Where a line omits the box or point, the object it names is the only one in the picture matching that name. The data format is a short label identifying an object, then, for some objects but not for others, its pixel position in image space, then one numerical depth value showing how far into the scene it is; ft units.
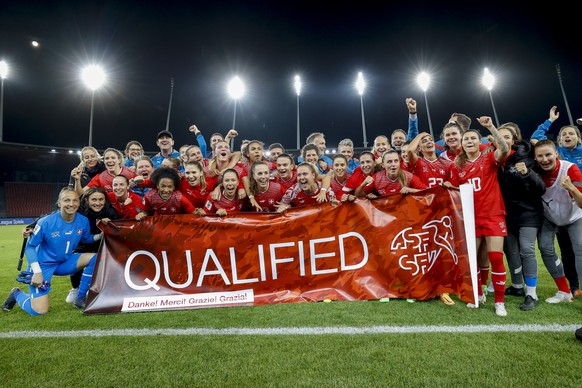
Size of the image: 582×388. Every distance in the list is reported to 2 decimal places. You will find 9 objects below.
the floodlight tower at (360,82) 103.86
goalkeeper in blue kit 13.07
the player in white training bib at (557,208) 11.82
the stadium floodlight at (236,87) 107.65
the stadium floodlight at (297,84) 114.01
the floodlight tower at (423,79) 93.28
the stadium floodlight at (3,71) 84.58
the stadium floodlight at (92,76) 83.61
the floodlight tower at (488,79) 91.70
